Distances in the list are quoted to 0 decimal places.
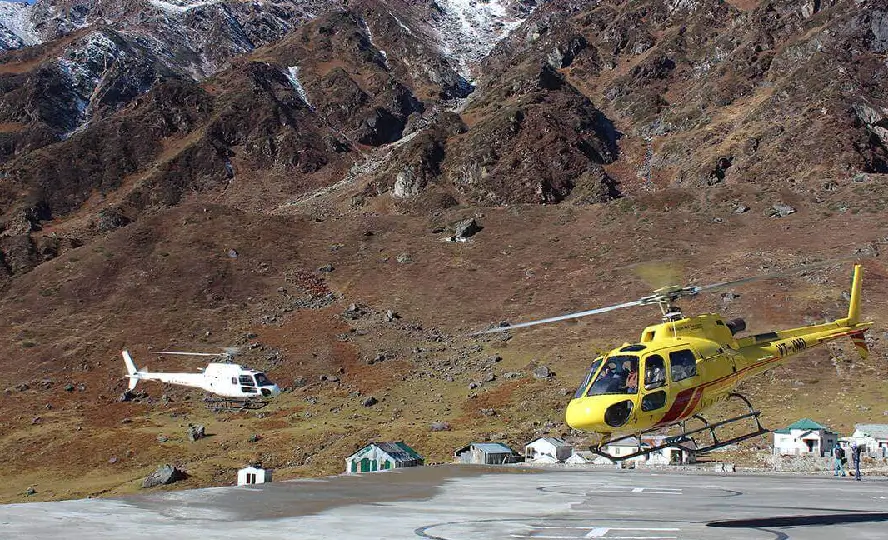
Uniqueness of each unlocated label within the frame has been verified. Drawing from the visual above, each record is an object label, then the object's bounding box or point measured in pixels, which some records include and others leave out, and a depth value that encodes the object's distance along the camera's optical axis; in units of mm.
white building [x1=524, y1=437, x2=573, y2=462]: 51656
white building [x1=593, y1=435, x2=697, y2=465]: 51969
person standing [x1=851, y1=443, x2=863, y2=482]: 37531
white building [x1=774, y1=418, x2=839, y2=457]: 50469
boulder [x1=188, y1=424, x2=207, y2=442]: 59531
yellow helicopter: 19734
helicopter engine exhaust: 23105
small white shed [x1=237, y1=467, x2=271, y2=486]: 45962
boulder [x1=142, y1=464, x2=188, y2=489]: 49219
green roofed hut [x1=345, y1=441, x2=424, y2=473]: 48250
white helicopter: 49688
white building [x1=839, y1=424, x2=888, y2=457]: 49750
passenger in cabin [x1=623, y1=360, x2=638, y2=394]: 19969
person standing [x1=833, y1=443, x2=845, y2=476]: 41500
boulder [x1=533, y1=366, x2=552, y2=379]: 65438
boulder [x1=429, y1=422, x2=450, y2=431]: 58500
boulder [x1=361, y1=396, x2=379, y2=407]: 65312
